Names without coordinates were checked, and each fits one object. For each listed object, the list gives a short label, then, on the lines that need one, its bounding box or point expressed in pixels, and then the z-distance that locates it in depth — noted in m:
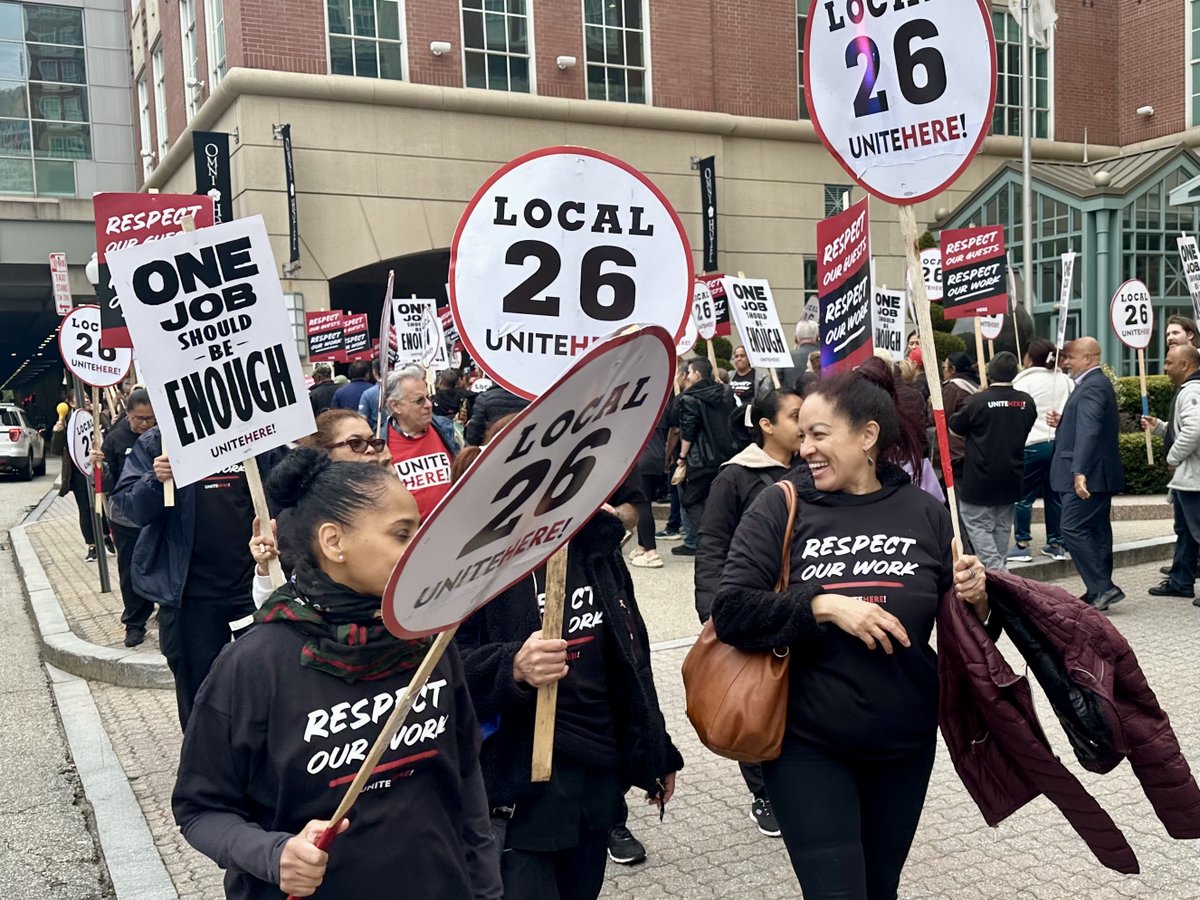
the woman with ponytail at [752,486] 4.37
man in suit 8.95
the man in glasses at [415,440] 6.27
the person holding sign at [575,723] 3.10
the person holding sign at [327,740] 2.26
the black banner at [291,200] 22.14
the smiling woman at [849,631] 3.06
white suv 27.88
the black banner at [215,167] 22.66
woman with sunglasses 4.53
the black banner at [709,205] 25.86
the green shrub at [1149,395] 16.02
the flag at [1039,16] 20.98
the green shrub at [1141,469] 14.34
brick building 22.73
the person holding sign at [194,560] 5.59
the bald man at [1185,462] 8.88
